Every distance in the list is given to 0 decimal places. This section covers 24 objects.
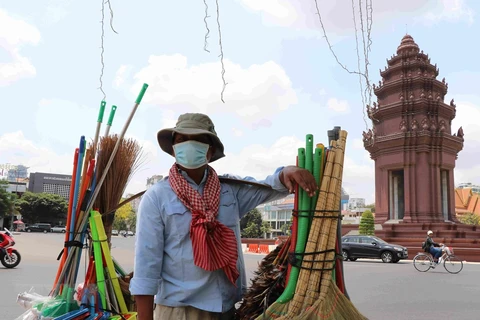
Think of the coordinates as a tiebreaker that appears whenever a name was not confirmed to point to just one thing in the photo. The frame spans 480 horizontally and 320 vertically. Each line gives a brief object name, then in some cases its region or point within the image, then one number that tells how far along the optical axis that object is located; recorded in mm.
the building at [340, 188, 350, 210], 103250
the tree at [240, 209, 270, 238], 48719
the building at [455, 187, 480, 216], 59406
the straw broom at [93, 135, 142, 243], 3070
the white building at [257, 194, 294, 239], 79250
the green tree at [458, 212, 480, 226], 51550
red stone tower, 23609
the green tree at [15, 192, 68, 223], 58219
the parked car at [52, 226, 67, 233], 54725
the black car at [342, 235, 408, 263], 16391
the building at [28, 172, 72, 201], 80500
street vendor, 1768
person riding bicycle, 13195
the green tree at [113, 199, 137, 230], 74438
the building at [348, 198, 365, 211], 117062
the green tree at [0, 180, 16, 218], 41278
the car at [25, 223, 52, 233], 52438
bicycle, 12945
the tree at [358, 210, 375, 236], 23250
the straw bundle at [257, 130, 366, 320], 1719
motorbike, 10016
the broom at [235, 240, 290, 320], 1841
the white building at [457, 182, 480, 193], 140100
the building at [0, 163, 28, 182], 83675
